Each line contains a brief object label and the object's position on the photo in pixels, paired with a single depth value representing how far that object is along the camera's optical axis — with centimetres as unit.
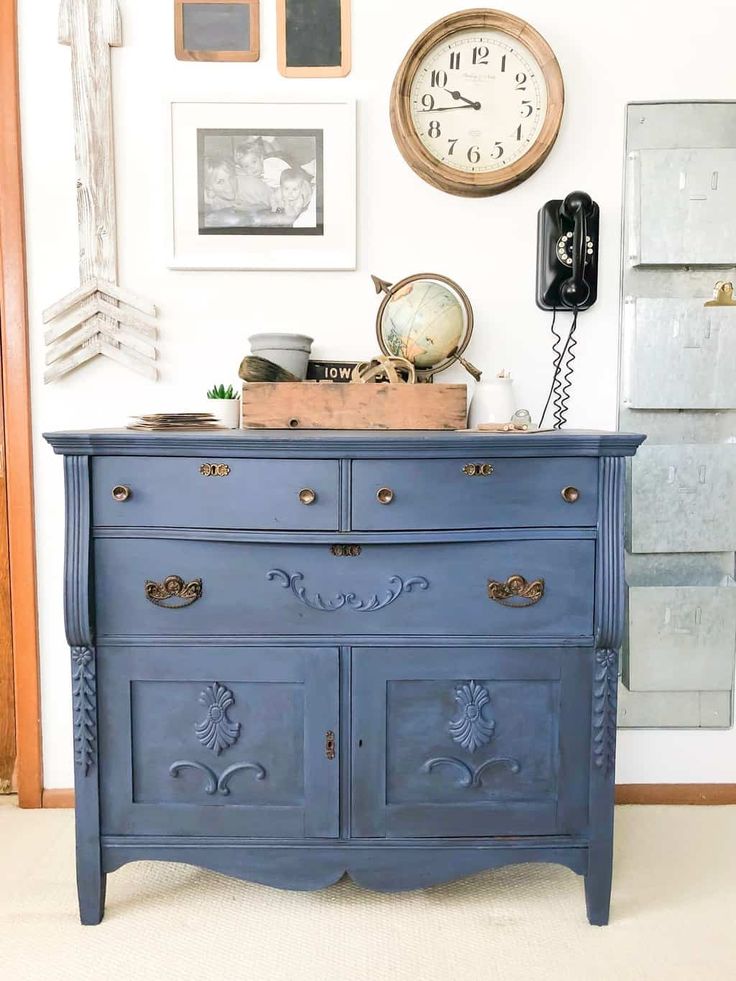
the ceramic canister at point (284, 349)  187
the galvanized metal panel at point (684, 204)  197
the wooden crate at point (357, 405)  166
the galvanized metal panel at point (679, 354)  202
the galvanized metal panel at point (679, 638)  209
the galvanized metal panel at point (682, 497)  206
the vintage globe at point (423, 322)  176
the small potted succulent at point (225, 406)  188
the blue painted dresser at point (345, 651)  150
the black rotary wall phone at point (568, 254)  196
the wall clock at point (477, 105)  192
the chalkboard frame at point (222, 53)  193
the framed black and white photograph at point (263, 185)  196
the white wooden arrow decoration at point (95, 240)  192
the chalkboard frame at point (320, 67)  194
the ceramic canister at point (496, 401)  180
